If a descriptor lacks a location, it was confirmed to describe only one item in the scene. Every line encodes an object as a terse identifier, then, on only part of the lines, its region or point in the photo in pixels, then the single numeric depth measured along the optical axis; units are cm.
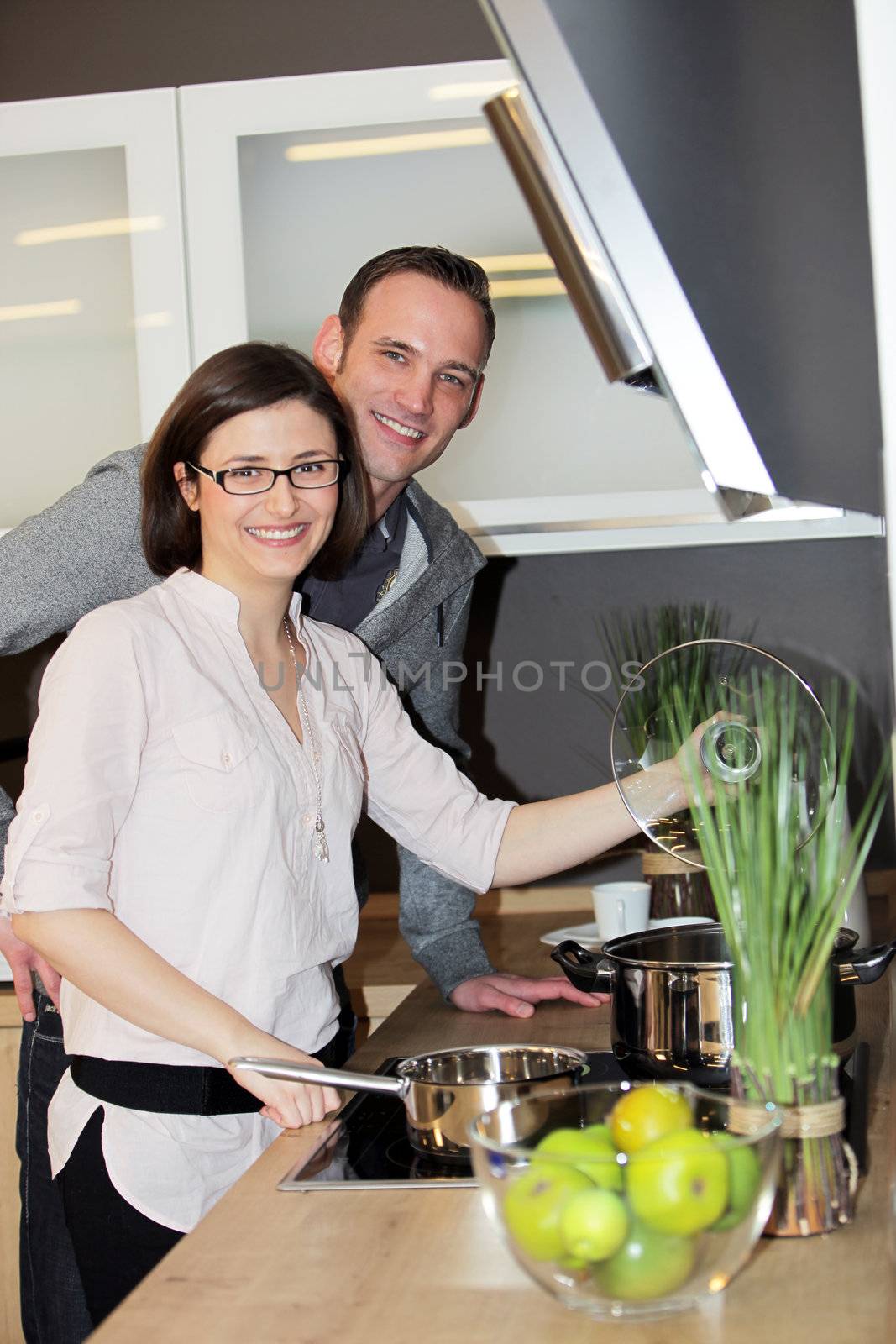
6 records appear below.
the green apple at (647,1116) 76
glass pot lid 119
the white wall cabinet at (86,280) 190
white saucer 171
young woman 112
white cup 174
